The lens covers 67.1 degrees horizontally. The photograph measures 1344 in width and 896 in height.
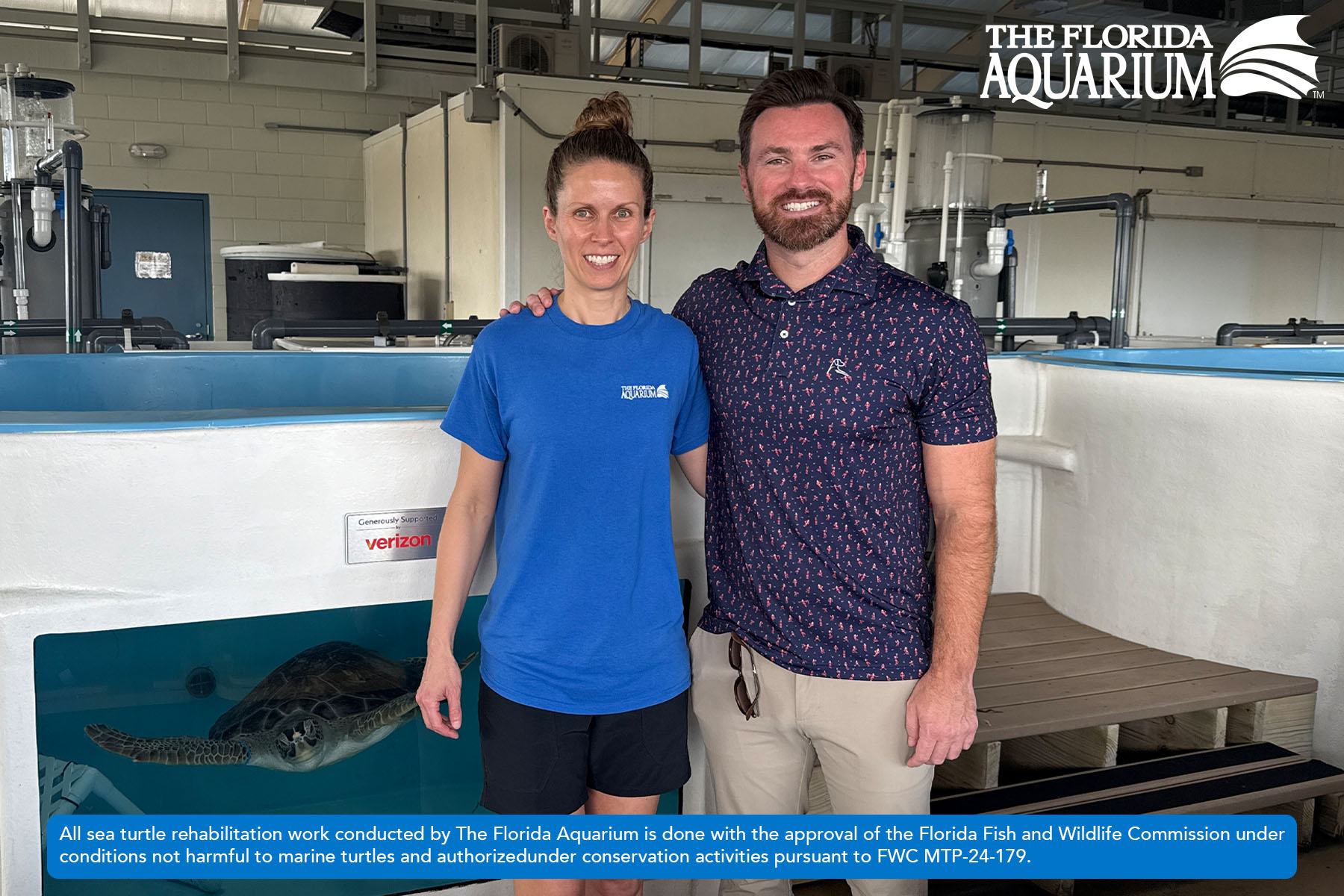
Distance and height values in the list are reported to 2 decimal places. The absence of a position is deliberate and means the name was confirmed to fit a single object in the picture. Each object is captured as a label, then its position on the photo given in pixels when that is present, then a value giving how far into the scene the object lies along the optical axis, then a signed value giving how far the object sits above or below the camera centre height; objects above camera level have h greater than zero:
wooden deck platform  2.18 -0.81
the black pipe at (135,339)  4.23 -0.09
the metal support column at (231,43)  7.68 +2.15
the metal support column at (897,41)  8.27 +2.38
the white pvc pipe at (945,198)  5.25 +0.71
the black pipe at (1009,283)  5.54 +0.29
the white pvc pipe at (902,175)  4.96 +0.77
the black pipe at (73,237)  3.36 +0.26
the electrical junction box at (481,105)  6.47 +1.40
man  1.39 -0.20
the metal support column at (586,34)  7.62 +2.22
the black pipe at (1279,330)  5.86 +0.07
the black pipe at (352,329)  4.63 -0.03
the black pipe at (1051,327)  5.02 +0.05
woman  1.33 -0.26
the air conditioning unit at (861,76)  7.97 +2.03
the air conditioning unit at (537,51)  6.93 +1.88
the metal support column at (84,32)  7.53 +2.14
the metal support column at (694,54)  7.83 +2.12
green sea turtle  1.63 -0.65
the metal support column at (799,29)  8.05 +2.39
